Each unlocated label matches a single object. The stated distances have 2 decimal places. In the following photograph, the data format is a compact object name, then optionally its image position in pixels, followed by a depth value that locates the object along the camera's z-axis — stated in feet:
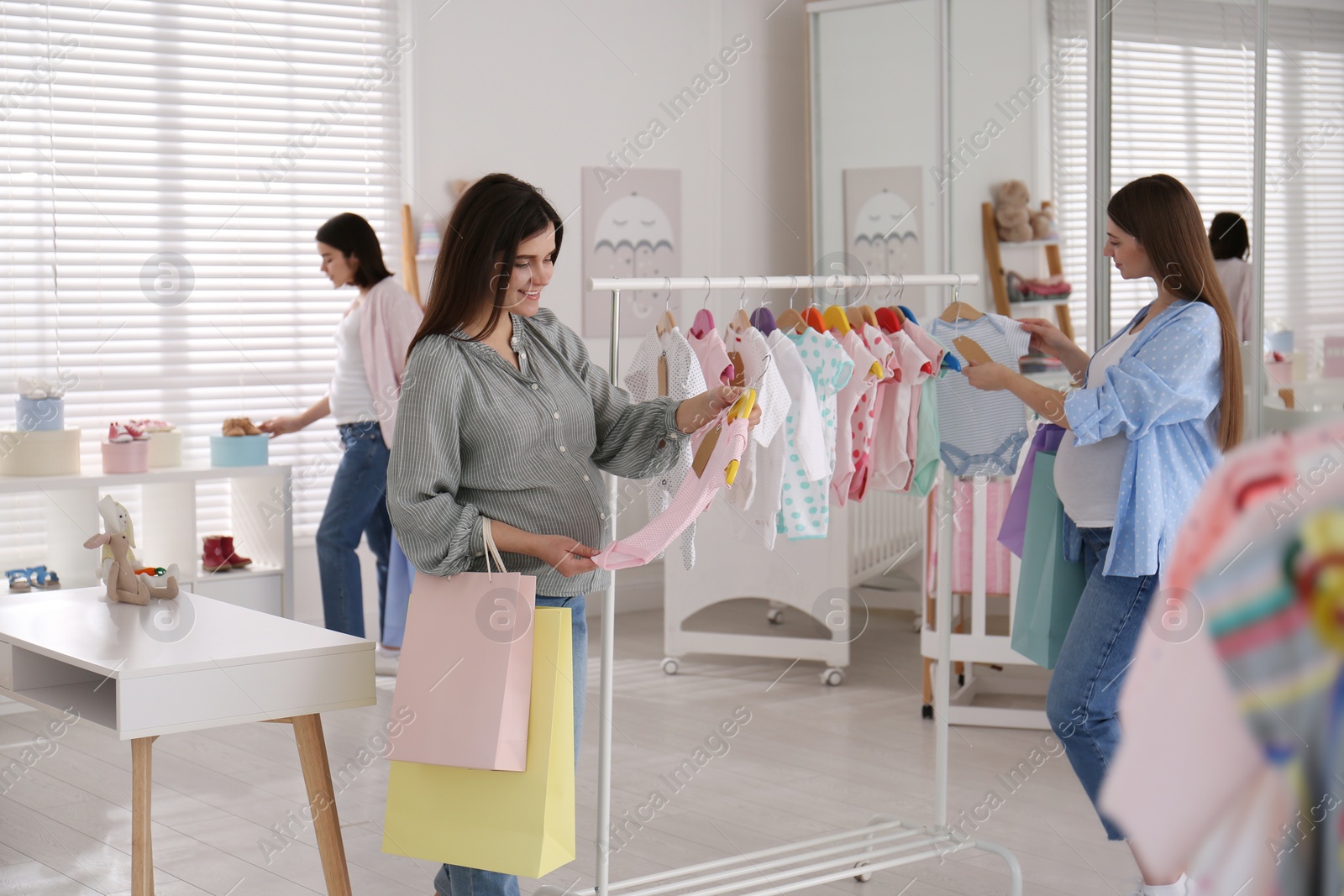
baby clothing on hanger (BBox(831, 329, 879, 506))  8.19
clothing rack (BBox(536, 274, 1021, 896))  7.36
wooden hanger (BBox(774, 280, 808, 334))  8.25
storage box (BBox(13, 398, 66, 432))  12.99
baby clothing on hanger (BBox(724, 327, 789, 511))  7.68
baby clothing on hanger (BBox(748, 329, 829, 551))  7.94
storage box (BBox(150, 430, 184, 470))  13.96
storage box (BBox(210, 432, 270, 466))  14.14
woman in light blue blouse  7.10
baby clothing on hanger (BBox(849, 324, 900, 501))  8.28
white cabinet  13.19
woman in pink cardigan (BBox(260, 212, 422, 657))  13.69
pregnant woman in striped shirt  6.27
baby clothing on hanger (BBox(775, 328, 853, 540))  8.07
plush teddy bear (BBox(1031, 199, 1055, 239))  14.85
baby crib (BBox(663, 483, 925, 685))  14.33
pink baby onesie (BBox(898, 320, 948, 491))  8.39
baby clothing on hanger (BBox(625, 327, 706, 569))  7.73
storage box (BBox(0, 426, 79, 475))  12.75
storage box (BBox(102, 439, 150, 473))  13.24
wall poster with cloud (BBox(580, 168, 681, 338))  17.40
